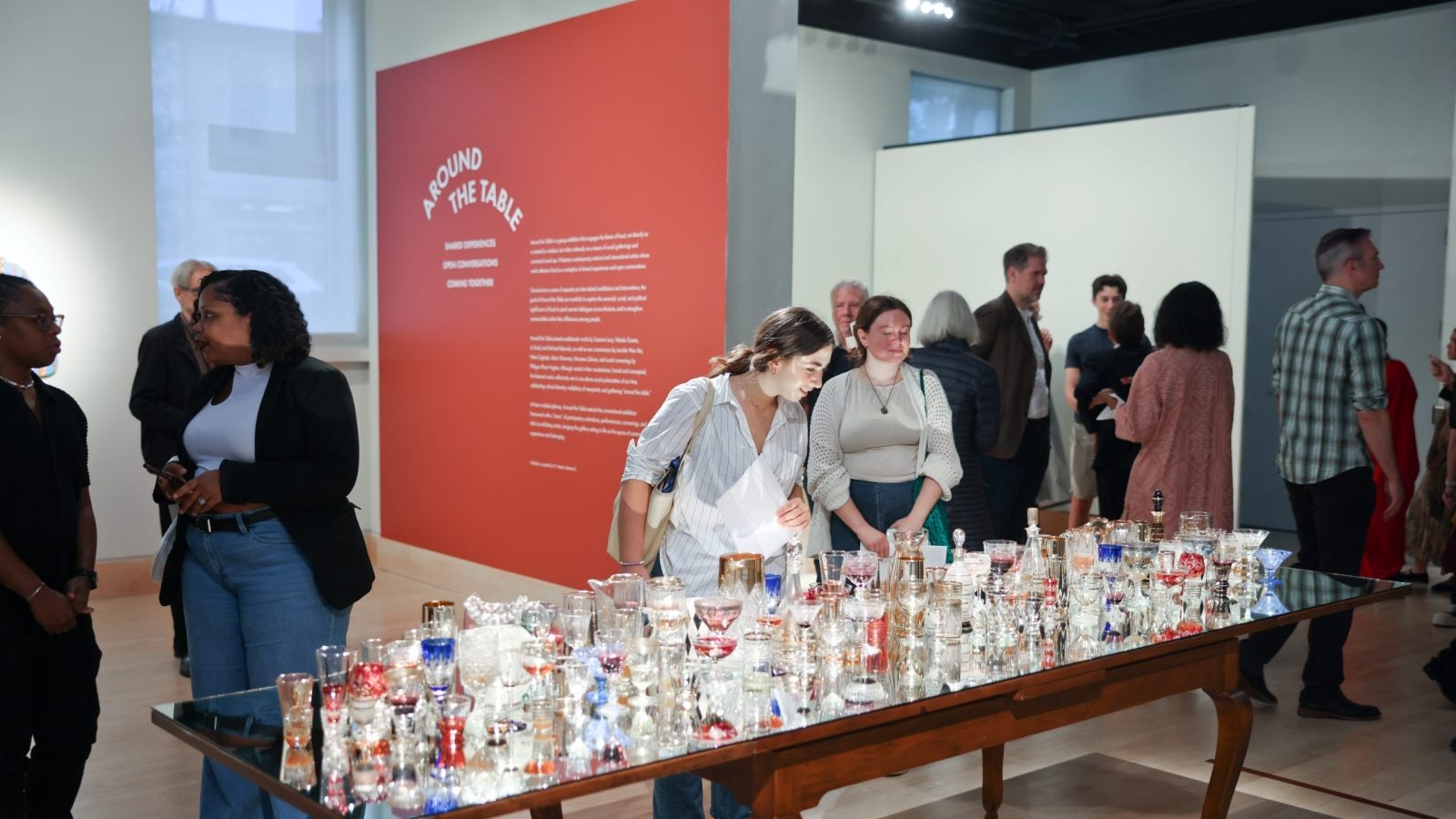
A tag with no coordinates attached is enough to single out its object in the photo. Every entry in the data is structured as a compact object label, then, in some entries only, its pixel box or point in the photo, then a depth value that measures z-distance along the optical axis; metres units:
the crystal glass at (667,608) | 2.23
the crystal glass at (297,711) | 1.90
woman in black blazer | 2.90
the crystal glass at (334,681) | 1.89
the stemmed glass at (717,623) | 2.27
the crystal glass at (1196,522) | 3.43
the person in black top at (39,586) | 2.83
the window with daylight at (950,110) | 10.13
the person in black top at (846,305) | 6.01
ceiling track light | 8.67
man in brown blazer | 5.78
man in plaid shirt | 4.56
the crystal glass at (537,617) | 2.27
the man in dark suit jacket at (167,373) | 5.19
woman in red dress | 6.90
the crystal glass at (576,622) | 2.26
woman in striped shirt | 3.20
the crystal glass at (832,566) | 2.83
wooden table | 2.02
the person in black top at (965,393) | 4.66
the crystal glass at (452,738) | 1.86
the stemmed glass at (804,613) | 2.34
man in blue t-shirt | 7.66
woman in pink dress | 4.88
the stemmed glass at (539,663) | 2.04
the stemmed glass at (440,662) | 2.01
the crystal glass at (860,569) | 2.78
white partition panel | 7.80
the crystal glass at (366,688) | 1.89
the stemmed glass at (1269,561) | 3.44
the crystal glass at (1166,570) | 2.96
